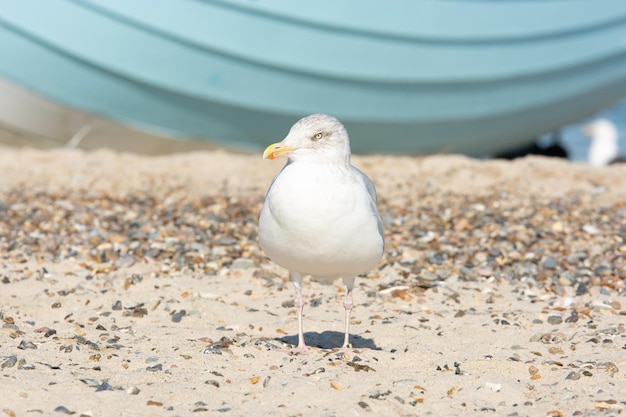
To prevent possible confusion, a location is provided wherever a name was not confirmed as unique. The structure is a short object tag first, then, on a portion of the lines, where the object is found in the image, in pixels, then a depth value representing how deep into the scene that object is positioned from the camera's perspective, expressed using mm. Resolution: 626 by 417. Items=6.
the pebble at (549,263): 12761
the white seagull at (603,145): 28634
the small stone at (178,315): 10539
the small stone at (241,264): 12539
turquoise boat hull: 17953
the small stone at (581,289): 11812
